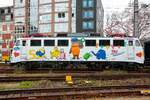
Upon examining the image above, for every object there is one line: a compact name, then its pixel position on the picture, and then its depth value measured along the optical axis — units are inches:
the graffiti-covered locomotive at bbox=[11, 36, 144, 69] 1097.4
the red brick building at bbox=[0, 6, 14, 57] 3668.8
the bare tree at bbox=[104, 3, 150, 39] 2397.9
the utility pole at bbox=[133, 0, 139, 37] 1361.8
